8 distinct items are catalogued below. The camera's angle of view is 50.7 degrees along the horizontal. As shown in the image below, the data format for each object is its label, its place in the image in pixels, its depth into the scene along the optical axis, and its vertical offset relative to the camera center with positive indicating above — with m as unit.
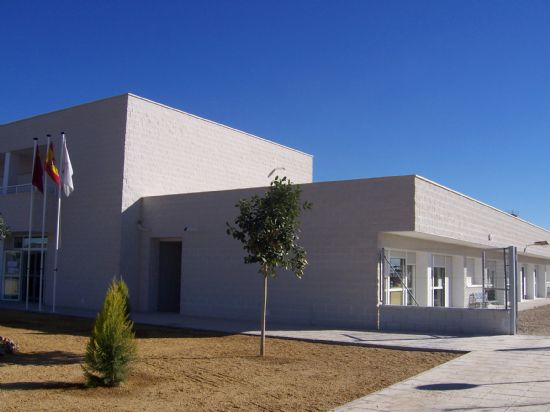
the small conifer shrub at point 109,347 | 8.67 -1.22
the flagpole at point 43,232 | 22.28 +1.30
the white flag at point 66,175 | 21.12 +3.26
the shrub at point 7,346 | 11.44 -1.63
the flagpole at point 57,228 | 21.40 +1.38
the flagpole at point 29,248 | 22.84 +0.64
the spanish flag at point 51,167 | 21.52 +3.61
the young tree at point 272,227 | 11.95 +0.88
